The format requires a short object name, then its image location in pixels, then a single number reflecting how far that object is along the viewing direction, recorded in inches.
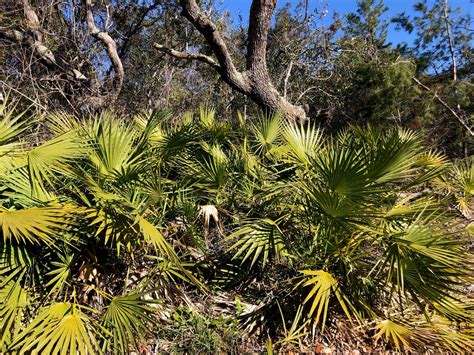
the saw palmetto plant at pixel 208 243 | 104.1
